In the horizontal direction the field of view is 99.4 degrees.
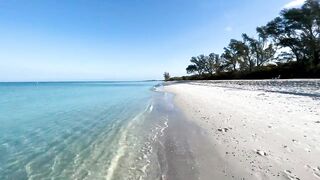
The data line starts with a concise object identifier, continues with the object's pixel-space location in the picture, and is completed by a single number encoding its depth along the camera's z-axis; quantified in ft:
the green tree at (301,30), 73.16
